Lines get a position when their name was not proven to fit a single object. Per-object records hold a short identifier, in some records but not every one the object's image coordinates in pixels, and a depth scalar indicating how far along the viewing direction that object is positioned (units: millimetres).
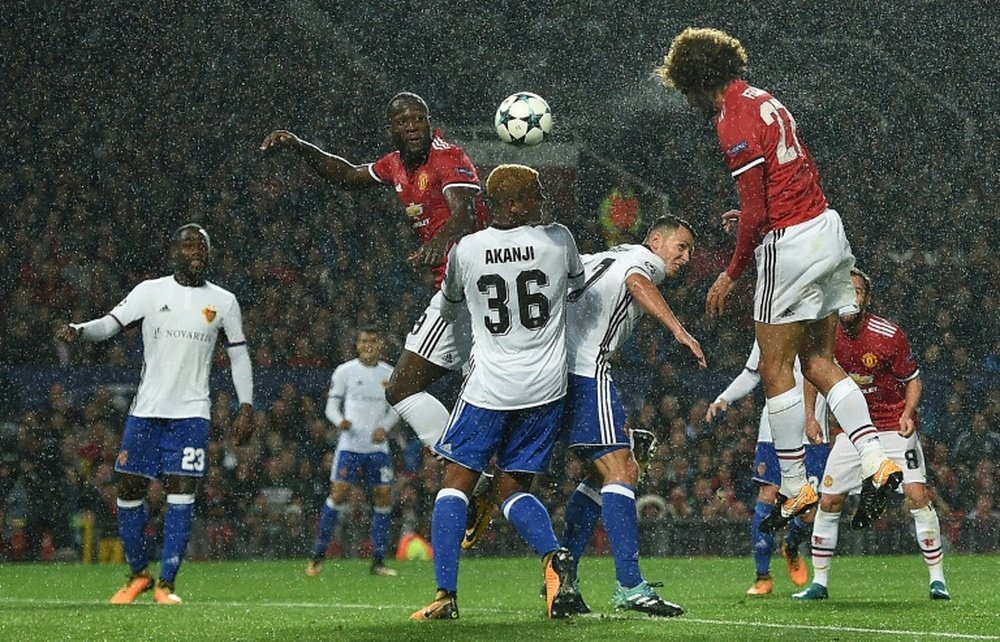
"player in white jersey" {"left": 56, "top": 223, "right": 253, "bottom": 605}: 19094
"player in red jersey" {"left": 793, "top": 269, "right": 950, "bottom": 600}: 19672
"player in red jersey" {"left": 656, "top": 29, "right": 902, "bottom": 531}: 14375
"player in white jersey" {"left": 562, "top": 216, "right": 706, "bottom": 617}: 14555
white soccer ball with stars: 17609
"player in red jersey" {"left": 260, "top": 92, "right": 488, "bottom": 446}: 16547
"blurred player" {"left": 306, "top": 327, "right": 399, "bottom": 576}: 27953
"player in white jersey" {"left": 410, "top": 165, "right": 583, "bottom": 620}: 14227
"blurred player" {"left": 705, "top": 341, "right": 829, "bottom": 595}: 21266
